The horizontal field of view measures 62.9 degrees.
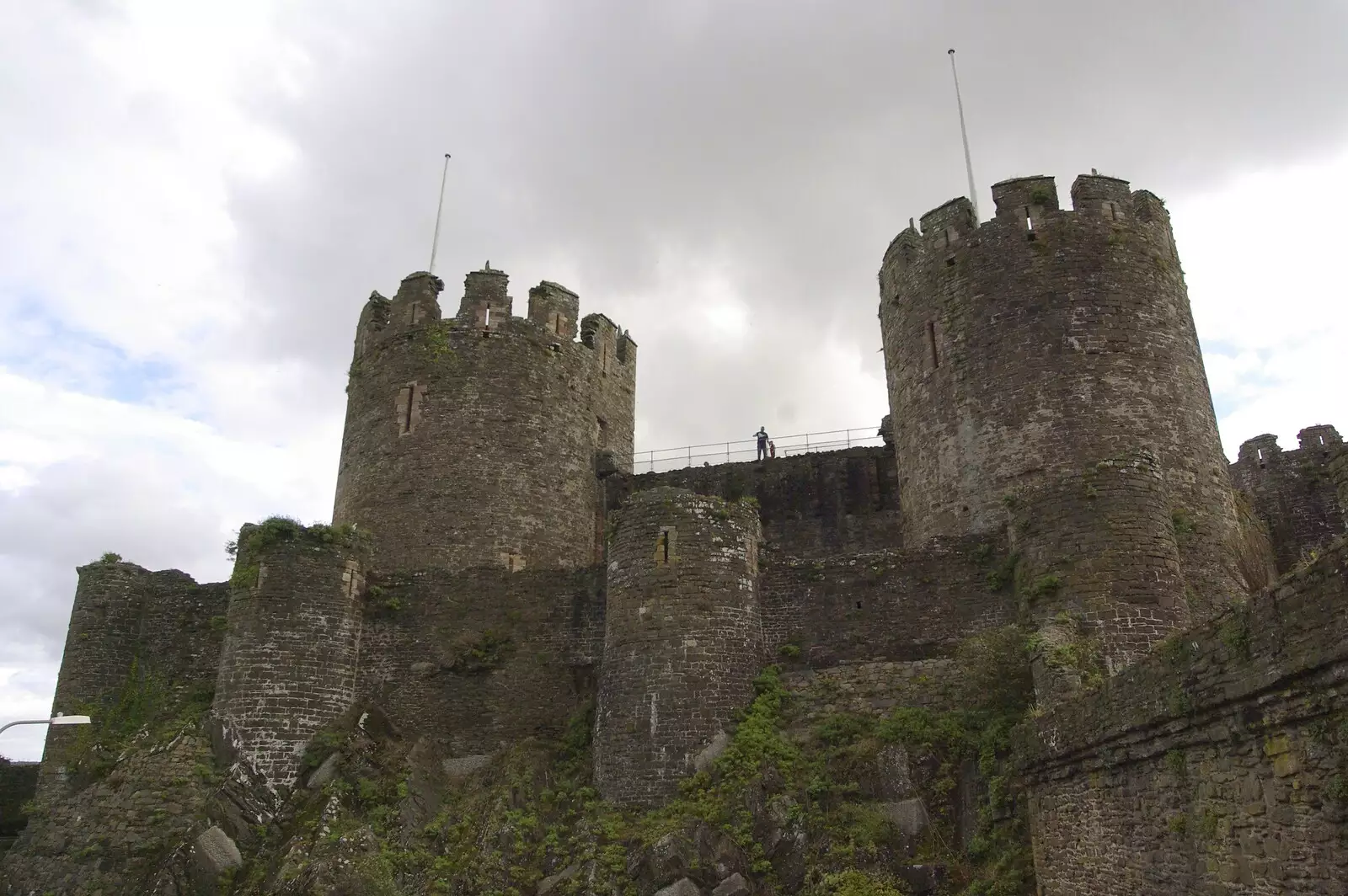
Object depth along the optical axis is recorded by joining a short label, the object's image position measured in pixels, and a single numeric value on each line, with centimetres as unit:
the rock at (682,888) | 1387
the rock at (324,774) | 1741
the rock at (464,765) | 1845
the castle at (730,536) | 1602
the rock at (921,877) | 1314
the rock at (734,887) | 1373
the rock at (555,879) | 1488
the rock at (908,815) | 1388
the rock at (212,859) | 1617
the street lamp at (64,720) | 1542
